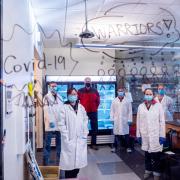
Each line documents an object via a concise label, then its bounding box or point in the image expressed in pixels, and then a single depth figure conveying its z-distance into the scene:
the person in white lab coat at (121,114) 4.79
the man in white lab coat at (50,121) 2.38
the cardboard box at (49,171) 2.82
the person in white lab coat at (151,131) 3.10
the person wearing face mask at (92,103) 4.91
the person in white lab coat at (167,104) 4.60
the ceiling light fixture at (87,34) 1.73
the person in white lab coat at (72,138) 2.58
